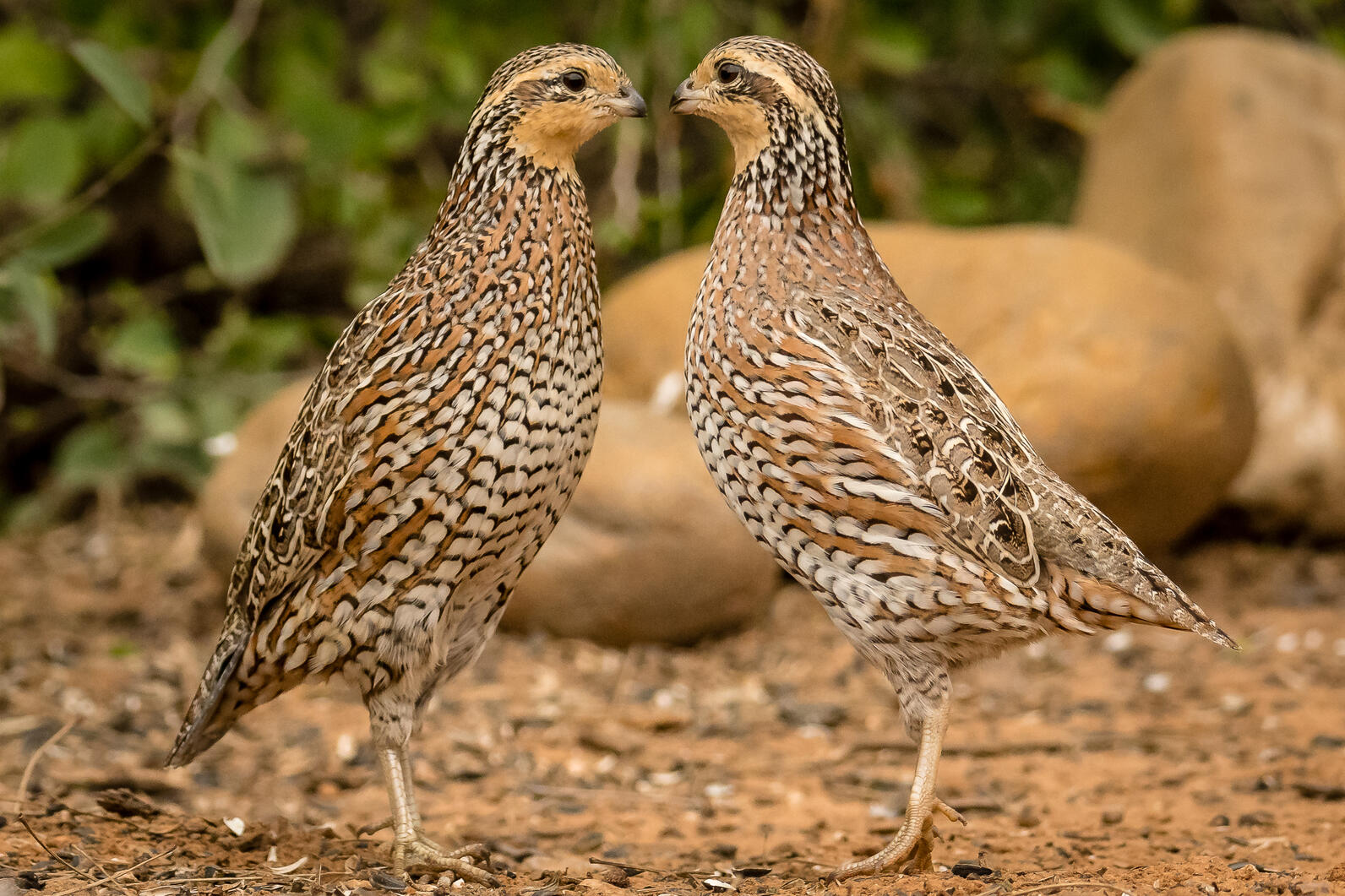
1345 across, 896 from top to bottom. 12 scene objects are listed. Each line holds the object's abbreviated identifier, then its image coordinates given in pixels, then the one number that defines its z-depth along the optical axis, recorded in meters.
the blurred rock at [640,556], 13.09
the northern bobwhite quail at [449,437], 7.54
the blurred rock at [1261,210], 15.62
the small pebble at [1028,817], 9.35
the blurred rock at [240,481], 13.28
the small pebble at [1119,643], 13.63
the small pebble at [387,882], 7.15
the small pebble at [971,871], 7.52
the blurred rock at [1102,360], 13.55
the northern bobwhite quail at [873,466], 7.43
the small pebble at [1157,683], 12.57
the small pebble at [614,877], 7.46
